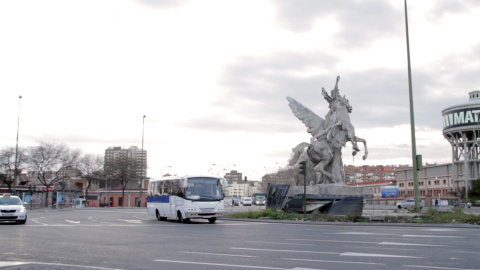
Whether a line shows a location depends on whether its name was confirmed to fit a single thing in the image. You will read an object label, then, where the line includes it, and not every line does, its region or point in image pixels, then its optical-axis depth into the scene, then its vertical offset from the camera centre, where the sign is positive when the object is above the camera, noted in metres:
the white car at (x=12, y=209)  23.22 -0.81
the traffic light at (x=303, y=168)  27.56 +1.36
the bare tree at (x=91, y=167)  81.56 +4.34
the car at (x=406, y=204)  54.97 -1.24
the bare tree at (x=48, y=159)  69.44 +4.83
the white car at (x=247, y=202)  76.38 -1.47
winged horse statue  34.41 +3.45
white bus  26.25 -0.24
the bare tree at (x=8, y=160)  70.50 +4.63
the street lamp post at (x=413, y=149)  29.25 +2.71
